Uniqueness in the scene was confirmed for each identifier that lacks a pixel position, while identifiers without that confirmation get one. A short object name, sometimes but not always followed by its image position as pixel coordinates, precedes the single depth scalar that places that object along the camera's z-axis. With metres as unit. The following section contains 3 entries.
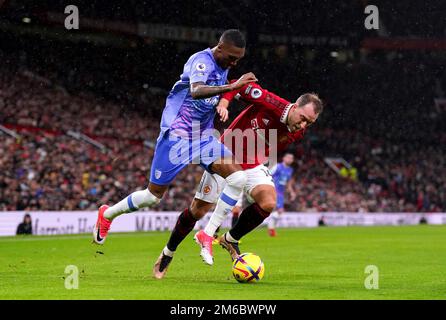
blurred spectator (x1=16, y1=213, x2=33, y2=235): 43.02
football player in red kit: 17.83
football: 16.75
